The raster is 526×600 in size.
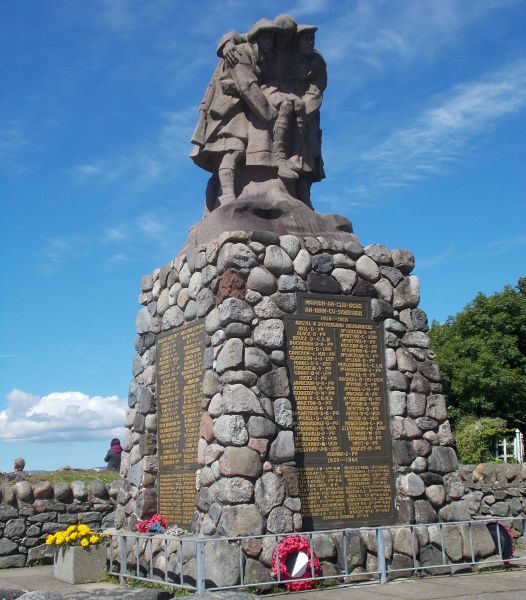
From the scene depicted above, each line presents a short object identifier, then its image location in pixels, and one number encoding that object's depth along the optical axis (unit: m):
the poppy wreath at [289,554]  7.93
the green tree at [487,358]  25.31
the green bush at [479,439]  20.34
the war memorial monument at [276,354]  8.49
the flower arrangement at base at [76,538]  9.77
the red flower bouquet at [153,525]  9.54
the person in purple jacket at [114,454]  14.87
